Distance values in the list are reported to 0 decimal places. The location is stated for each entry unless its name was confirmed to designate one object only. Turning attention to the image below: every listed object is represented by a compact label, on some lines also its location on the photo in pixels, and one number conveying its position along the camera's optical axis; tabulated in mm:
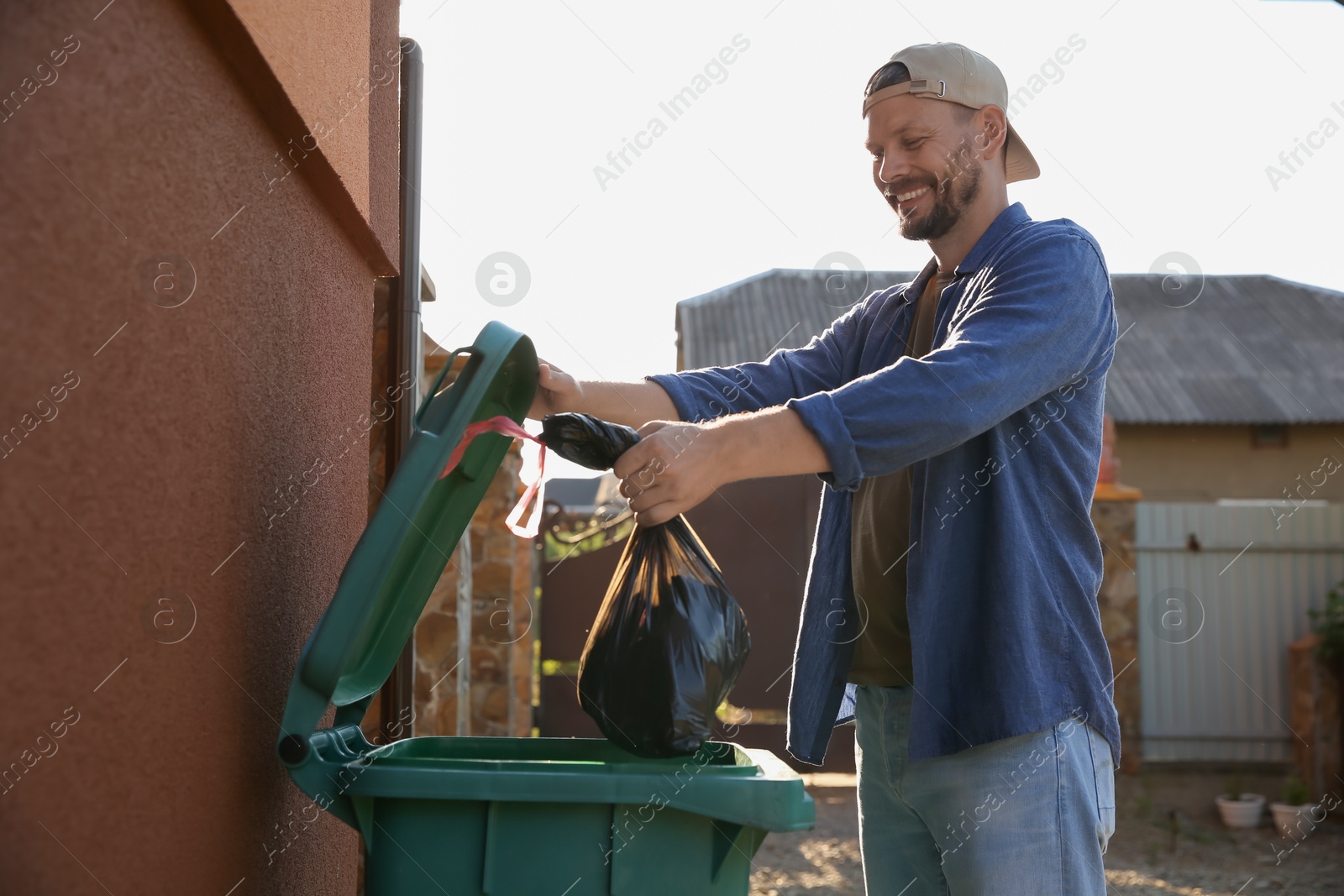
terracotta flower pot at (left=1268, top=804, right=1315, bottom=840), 6471
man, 1621
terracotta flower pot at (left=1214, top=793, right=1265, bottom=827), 6688
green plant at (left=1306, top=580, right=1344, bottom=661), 7070
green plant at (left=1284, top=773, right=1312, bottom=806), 6711
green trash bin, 1460
